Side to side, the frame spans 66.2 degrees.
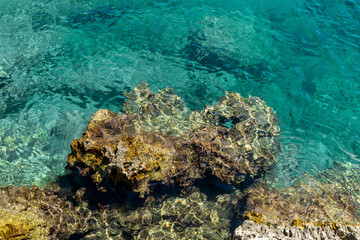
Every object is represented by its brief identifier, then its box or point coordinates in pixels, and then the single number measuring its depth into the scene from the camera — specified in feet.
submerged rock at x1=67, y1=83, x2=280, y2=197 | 14.92
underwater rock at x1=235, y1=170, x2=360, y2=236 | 14.88
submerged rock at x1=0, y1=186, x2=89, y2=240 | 13.42
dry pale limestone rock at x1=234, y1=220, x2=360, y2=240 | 11.30
